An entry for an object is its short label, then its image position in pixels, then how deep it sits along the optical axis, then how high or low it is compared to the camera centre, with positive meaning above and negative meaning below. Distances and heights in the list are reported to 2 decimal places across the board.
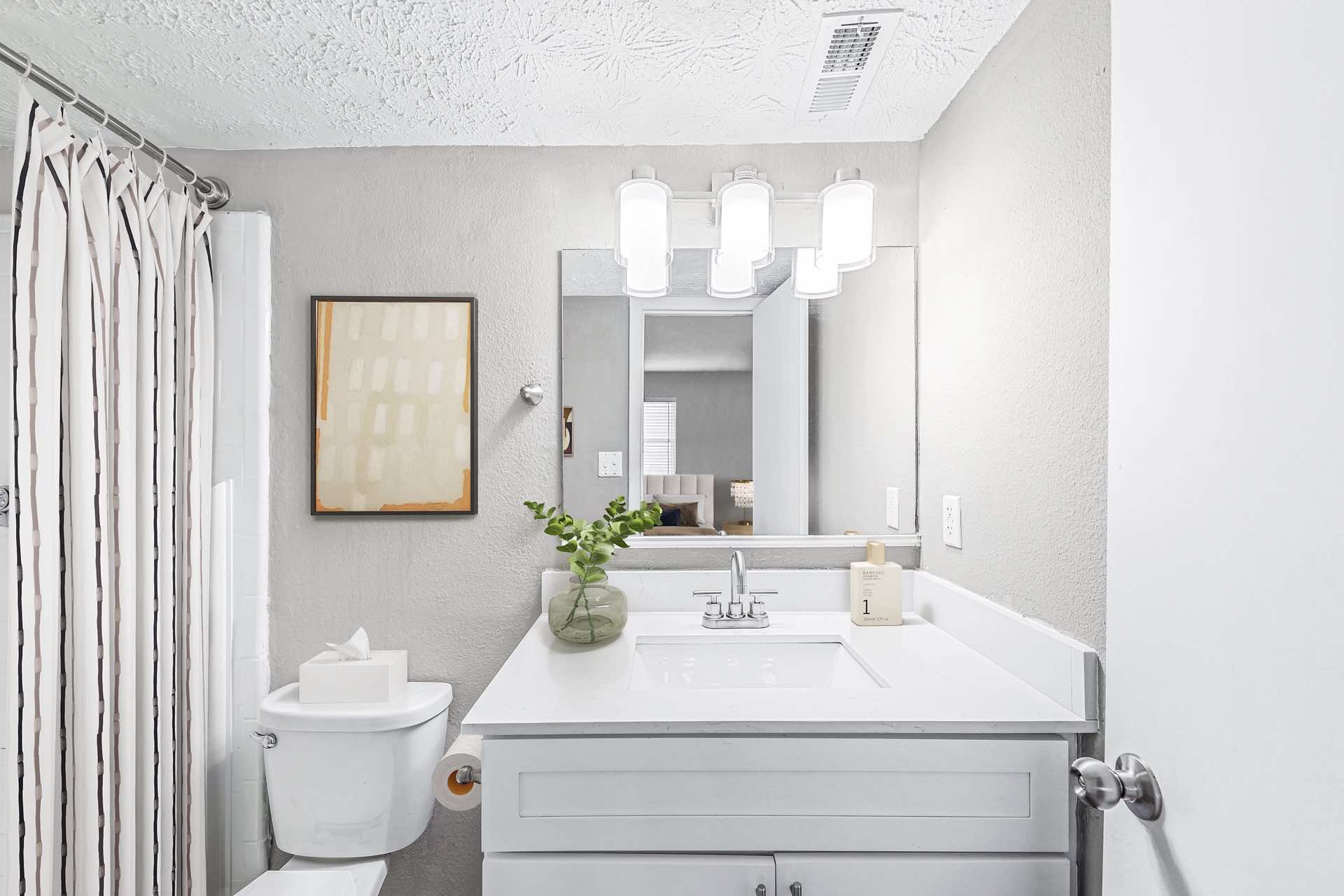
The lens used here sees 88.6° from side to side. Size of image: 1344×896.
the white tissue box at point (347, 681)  1.49 -0.52
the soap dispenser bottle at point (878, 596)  1.56 -0.35
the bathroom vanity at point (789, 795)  1.00 -0.52
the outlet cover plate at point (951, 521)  1.47 -0.17
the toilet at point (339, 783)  1.46 -0.73
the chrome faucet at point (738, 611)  1.54 -0.38
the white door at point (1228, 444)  0.46 +0.00
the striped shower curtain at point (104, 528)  1.10 -0.16
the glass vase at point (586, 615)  1.44 -0.37
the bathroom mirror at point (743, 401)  1.66 +0.10
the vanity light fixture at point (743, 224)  1.52 +0.49
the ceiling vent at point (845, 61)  1.21 +0.74
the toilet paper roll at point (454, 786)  1.18 -0.60
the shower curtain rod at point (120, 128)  1.09 +0.59
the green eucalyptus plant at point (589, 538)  1.45 -0.21
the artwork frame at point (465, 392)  1.67 +0.12
